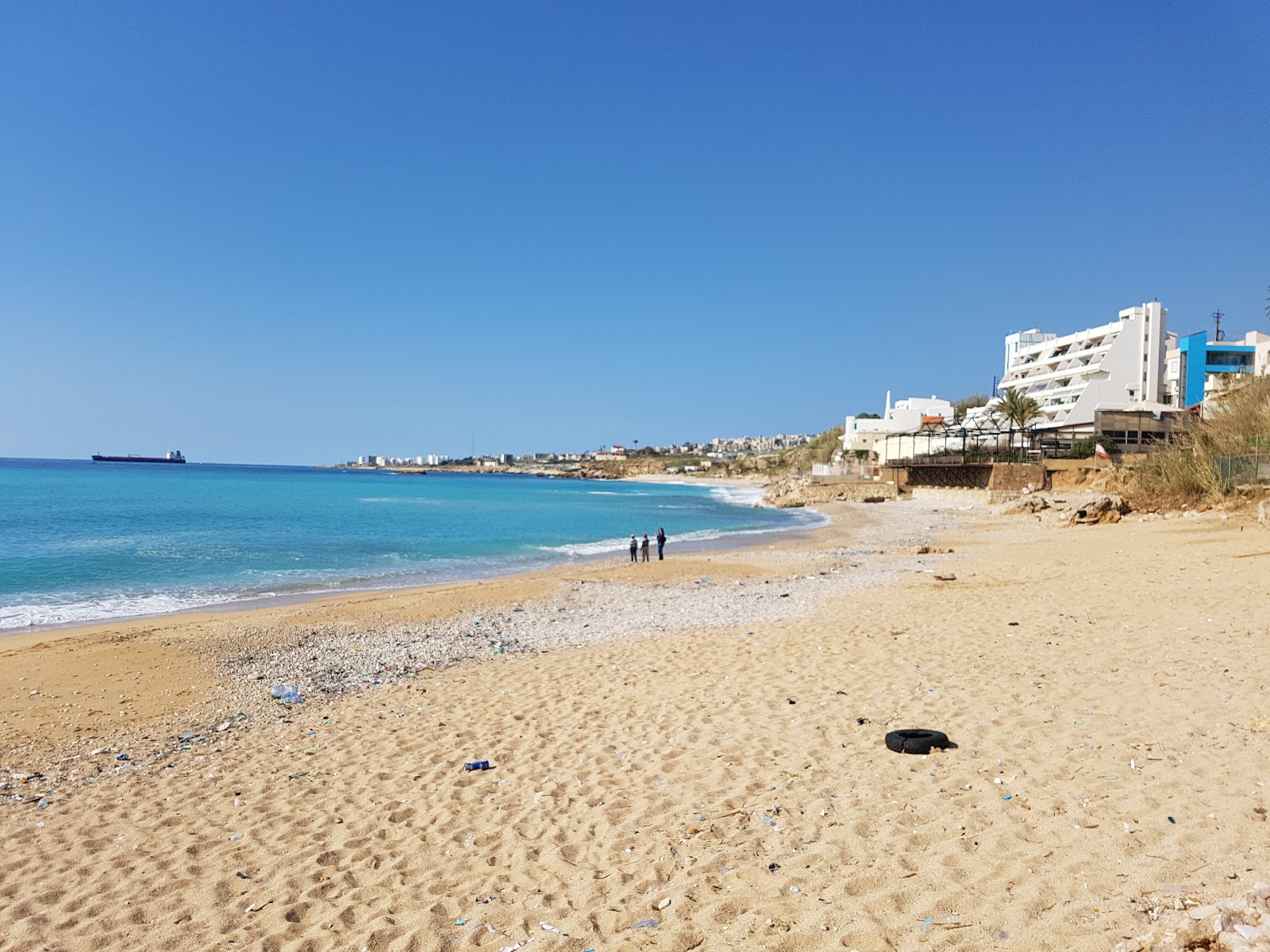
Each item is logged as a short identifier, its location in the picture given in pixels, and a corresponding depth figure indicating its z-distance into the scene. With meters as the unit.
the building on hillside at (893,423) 94.19
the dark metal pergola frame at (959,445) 57.81
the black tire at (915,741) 6.11
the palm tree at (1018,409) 60.44
